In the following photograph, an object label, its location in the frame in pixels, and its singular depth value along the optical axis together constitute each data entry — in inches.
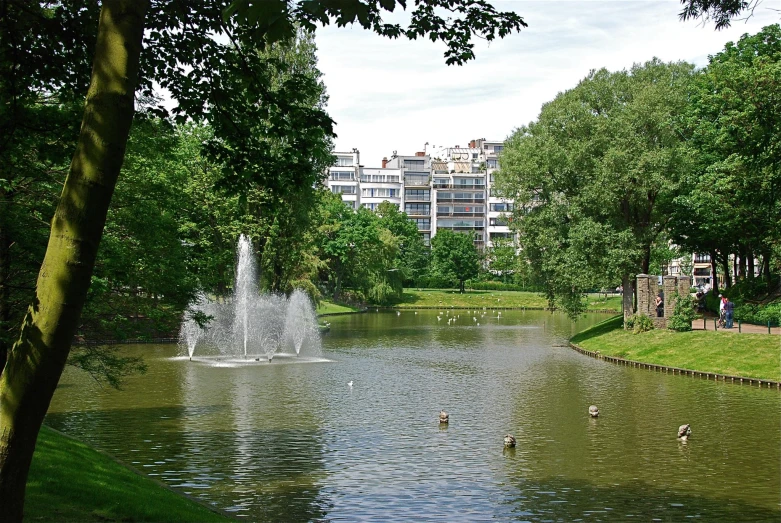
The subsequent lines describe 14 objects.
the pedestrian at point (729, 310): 1772.9
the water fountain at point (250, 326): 1952.5
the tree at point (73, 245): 309.0
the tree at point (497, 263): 4565.7
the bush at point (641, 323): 1886.1
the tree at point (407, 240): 5269.2
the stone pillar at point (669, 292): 1827.0
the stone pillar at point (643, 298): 1905.8
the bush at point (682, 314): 1796.3
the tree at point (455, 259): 5236.2
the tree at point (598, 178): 1975.9
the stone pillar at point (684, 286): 1850.4
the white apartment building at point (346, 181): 6501.0
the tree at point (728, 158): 1562.5
